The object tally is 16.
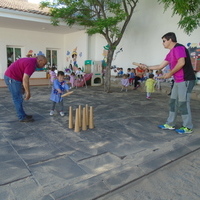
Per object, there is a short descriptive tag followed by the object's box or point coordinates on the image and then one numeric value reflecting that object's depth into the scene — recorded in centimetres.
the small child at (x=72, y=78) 1097
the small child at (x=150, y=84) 816
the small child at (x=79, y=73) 1138
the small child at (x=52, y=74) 1010
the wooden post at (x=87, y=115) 427
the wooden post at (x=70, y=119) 433
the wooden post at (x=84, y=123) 422
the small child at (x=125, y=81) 1001
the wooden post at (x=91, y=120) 432
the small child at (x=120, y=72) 1204
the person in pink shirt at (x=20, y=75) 419
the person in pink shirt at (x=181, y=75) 381
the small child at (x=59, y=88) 521
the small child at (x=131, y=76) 1074
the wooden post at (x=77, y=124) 416
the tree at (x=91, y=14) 807
